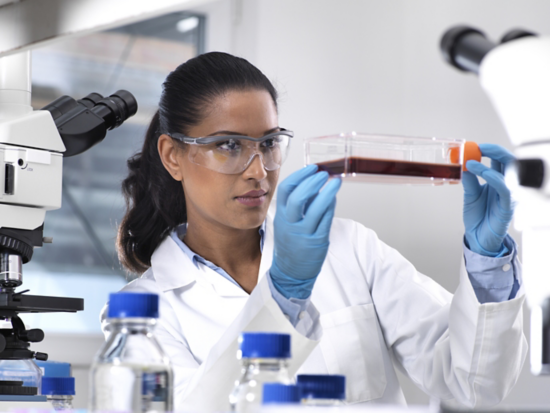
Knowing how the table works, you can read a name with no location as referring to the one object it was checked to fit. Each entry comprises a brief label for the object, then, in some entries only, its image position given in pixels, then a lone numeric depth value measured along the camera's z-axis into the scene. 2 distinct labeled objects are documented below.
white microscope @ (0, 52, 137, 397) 1.32
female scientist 1.41
